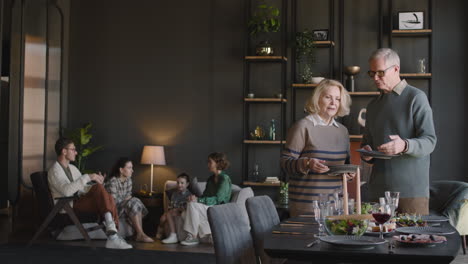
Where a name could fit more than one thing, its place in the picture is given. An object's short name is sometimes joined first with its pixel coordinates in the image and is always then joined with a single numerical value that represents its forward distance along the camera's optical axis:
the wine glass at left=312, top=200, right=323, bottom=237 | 2.58
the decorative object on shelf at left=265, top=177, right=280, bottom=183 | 7.92
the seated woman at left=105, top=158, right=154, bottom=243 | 7.57
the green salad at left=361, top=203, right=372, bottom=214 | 2.88
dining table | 2.11
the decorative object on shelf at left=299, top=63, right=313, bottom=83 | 7.88
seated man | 6.83
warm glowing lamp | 8.28
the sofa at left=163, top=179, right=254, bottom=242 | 7.27
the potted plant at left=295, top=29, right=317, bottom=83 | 7.86
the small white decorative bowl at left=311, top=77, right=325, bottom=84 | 7.79
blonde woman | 3.45
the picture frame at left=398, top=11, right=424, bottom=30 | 7.59
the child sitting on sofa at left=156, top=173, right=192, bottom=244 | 7.43
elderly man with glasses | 3.26
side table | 8.03
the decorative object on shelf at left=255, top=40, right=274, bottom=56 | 7.94
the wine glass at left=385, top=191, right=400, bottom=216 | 2.66
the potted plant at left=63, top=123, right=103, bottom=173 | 8.46
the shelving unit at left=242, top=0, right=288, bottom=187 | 8.18
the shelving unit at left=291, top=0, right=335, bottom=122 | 7.88
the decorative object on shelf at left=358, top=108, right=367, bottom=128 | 7.67
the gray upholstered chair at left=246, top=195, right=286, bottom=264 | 3.05
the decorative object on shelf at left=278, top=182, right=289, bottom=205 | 7.65
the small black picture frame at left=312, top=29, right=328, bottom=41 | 7.98
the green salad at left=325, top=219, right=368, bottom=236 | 2.45
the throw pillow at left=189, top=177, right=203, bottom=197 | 7.84
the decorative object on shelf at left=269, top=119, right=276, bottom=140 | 8.01
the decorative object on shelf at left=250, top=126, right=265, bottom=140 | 8.06
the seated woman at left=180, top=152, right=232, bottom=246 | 7.13
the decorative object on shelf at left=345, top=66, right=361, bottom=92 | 7.70
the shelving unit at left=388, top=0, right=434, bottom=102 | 7.50
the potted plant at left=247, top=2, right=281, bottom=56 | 7.91
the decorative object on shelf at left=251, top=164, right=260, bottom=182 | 8.19
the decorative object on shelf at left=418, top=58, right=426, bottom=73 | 7.53
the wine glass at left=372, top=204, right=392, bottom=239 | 2.51
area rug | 6.08
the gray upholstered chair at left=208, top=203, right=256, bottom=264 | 2.55
